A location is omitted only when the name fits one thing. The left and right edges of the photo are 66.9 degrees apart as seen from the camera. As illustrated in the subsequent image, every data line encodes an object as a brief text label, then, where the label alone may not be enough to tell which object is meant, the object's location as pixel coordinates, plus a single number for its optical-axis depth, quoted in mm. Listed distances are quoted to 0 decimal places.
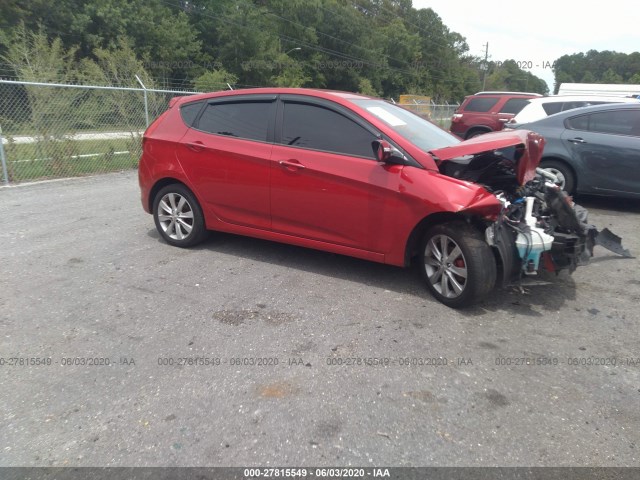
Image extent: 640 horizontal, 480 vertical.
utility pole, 77812
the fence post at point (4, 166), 8423
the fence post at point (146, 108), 11510
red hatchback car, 3902
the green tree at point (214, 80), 24700
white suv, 9484
